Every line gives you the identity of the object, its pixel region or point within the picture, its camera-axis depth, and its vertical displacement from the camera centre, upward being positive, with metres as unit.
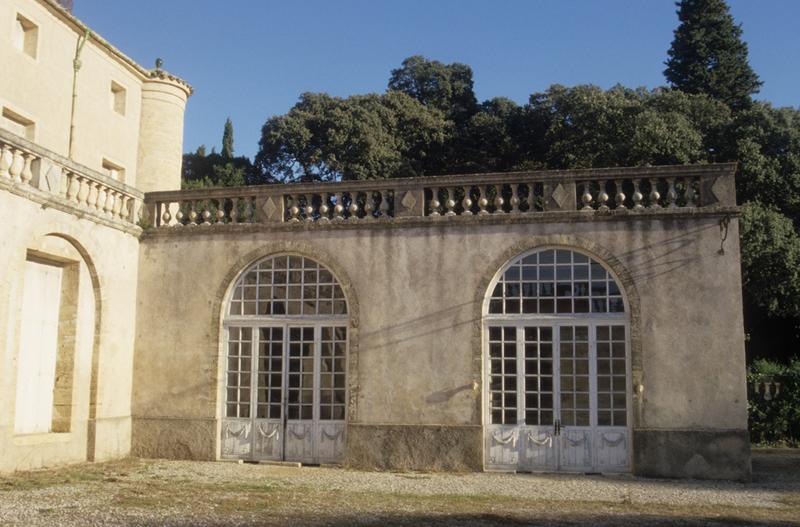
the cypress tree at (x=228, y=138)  45.16 +13.64
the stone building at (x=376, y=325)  10.96 +0.77
